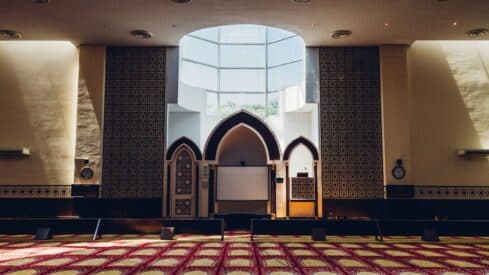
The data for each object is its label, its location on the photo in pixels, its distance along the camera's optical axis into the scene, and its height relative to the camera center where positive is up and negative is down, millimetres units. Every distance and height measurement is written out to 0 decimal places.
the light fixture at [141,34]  8494 +2968
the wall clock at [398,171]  8773 +347
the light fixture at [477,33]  8361 +2997
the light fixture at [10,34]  8481 +2933
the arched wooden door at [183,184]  9086 +54
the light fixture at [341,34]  8469 +2993
